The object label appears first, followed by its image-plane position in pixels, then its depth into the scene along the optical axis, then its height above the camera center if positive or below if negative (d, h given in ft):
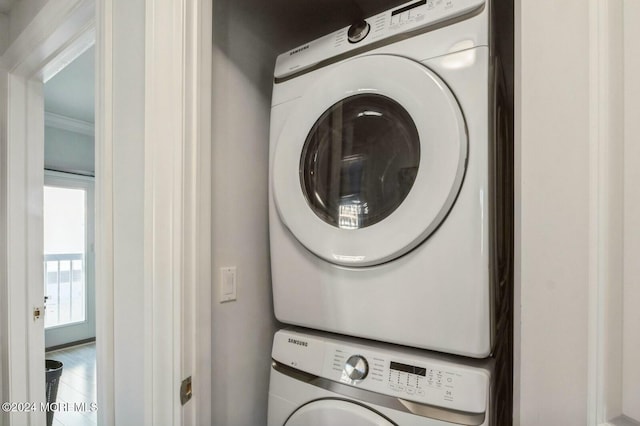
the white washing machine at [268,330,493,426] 2.24 -1.33
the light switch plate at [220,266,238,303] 3.20 -0.71
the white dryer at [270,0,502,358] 2.25 +0.26
